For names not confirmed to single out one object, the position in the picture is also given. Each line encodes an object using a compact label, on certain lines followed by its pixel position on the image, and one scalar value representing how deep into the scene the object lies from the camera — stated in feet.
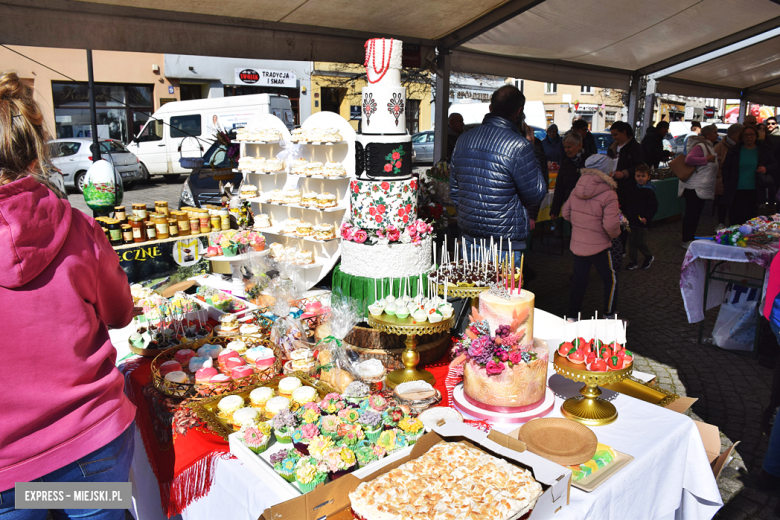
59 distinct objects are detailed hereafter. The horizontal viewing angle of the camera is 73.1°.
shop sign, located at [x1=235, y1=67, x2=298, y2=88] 65.62
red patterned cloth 6.51
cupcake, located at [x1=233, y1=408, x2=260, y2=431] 6.82
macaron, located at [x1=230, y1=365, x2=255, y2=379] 8.12
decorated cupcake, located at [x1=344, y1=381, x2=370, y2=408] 7.02
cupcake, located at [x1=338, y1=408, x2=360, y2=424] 6.45
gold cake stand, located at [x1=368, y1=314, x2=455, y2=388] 8.07
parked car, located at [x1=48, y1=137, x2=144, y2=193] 45.09
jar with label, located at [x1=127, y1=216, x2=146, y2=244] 14.82
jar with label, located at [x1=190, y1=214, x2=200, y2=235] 16.16
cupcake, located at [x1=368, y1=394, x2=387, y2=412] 6.70
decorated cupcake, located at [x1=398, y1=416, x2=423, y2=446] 6.32
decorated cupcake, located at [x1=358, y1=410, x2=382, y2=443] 6.29
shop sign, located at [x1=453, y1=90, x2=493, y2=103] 86.84
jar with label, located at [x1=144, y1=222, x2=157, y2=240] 15.17
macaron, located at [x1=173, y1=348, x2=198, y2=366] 8.73
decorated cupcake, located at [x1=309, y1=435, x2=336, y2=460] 5.84
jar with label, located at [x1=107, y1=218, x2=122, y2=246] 14.38
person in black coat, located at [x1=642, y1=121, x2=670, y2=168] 32.07
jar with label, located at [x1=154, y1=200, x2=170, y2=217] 15.84
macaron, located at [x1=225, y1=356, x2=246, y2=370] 8.36
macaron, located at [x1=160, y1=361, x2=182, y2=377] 8.26
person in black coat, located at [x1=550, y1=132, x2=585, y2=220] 21.29
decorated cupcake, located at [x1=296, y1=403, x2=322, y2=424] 6.53
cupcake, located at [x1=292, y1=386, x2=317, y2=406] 7.29
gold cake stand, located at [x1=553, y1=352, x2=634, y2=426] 6.73
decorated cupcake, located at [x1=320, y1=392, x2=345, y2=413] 6.77
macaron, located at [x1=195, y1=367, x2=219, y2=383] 7.96
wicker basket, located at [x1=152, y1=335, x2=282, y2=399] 7.78
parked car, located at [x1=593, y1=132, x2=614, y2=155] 51.65
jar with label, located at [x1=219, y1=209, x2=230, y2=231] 16.76
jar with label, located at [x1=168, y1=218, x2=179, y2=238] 15.67
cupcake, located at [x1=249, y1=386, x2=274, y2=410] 7.37
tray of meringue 4.72
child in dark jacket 22.06
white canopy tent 14.11
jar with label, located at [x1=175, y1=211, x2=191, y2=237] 15.89
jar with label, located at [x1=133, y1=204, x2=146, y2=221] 15.31
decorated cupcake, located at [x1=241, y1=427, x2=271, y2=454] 6.19
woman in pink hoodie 4.52
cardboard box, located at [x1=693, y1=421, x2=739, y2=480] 7.32
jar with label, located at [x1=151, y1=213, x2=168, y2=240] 15.34
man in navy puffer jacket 12.25
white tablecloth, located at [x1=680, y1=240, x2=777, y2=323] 15.33
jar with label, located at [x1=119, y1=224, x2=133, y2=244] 14.63
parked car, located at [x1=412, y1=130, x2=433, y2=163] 59.52
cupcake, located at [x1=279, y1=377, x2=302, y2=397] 7.66
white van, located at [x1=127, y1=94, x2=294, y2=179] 47.98
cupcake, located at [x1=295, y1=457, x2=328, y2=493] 5.47
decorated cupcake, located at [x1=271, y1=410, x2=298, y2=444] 6.31
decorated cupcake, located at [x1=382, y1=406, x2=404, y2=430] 6.50
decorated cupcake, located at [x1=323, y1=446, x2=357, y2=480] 5.66
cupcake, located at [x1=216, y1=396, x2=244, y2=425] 7.16
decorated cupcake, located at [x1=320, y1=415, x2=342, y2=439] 6.27
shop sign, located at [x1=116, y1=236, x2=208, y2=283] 14.58
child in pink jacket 14.79
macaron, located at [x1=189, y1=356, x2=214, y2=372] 8.41
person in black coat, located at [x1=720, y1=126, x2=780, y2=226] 24.27
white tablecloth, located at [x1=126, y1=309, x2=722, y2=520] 5.60
